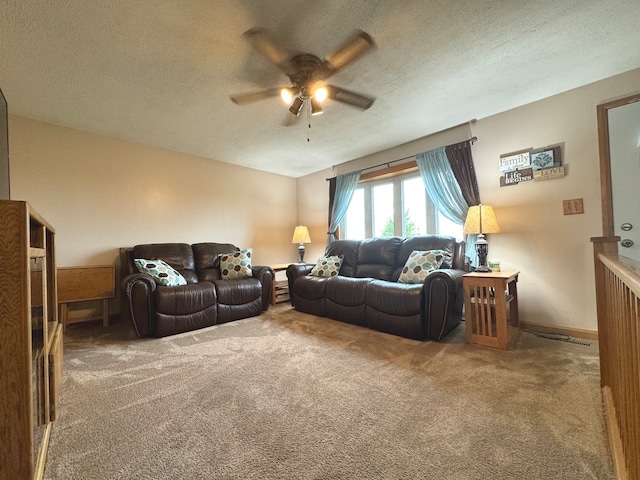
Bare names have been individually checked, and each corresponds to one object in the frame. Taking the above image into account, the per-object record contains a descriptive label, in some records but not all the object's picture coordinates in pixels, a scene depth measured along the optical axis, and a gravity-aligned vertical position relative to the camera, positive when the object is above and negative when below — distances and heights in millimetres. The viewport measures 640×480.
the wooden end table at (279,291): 4113 -713
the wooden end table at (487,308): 2251 -602
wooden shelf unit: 816 -276
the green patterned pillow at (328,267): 3655 -307
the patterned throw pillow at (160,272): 2969 -235
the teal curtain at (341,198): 4516 +796
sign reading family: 2850 +827
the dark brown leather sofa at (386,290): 2449 -494
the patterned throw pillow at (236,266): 3649 -244
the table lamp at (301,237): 4767 +152
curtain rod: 3832 +1193
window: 3686 +461
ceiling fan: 1713 +1256
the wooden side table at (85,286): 2934 -370
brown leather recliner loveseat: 2695 -485
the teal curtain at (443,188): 3229 +664
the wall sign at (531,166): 2676 +743
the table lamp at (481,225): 2715 +141
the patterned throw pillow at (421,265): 2841 -257
